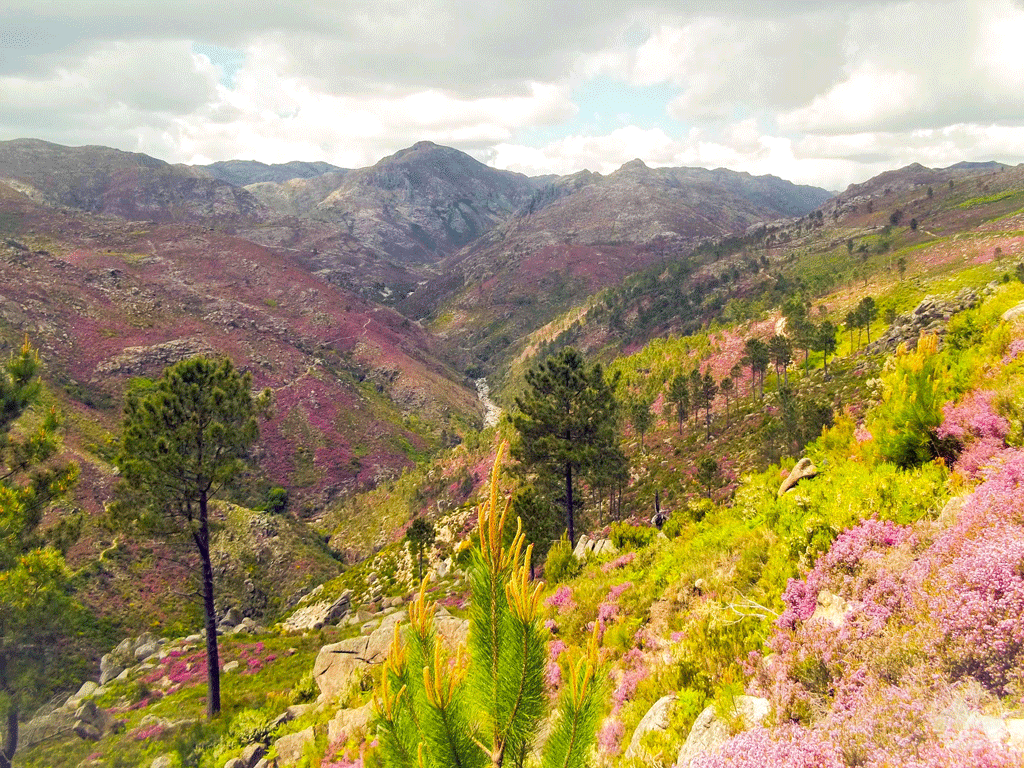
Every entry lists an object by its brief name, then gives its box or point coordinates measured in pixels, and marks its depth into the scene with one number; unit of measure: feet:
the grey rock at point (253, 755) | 40.09
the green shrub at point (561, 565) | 51.26
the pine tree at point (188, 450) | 57.72
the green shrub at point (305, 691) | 50.80
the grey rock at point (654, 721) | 18.43
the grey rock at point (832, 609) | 17.21
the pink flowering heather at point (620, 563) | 42.84
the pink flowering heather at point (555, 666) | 28.63
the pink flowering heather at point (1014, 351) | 25.38
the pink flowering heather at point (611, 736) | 20.23
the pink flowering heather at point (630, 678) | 23.40
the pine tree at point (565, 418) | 78.59
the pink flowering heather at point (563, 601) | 37.96
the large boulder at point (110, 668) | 83.98
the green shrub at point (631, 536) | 51.34
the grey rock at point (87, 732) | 59.72
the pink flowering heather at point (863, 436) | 31.66
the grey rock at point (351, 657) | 44.42
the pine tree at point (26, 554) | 46.62
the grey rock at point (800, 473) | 34.76
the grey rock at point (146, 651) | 90.53
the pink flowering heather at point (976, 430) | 21.12
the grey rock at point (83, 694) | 72.28
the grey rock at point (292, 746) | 37.29
